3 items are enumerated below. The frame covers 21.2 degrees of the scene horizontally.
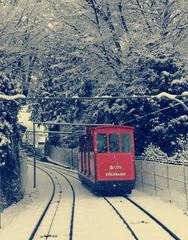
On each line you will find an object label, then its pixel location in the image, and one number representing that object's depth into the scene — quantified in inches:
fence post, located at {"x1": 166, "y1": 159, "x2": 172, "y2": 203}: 854.3
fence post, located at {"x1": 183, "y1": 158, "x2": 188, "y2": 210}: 749.6
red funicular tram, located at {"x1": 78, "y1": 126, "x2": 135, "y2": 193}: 970.1
